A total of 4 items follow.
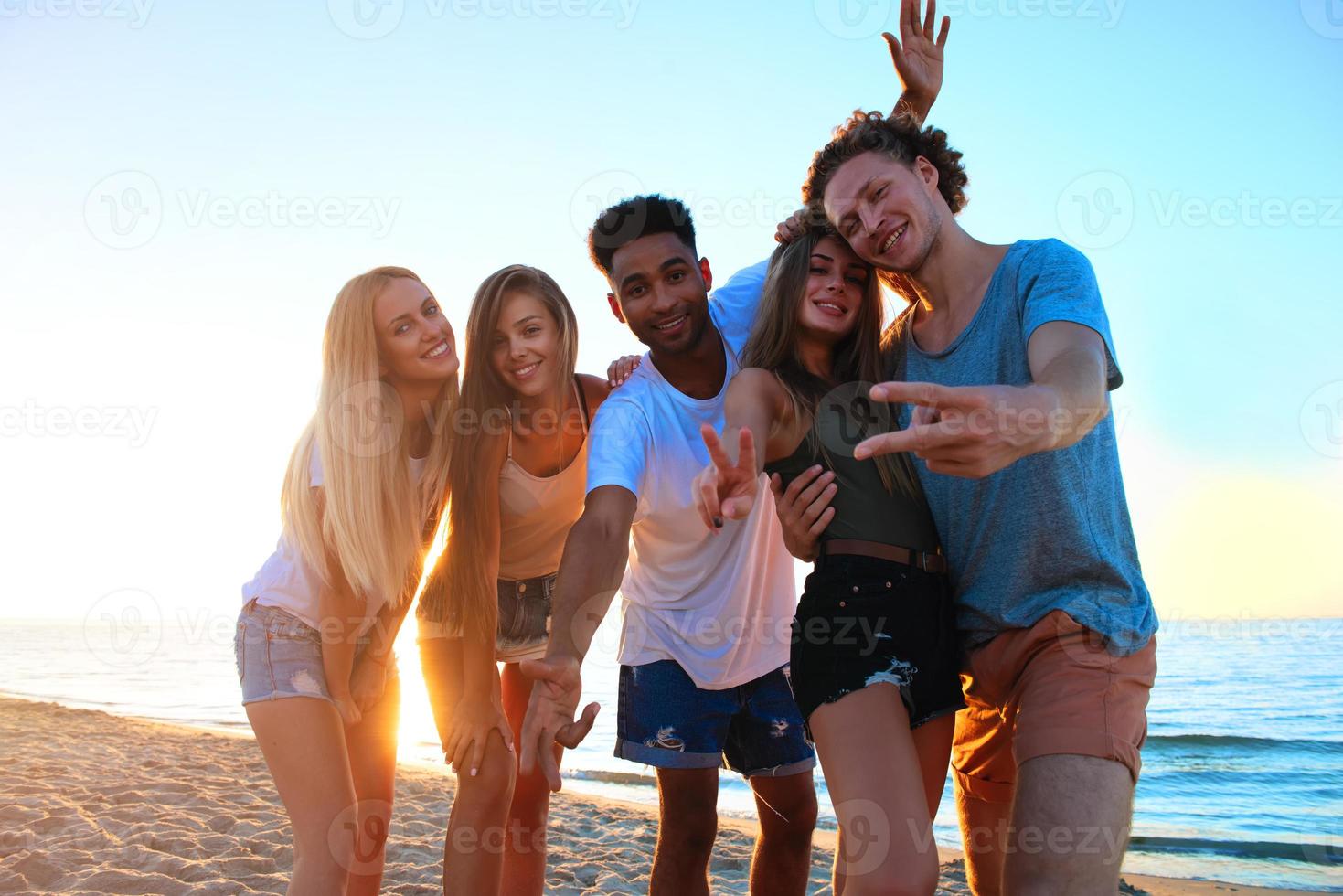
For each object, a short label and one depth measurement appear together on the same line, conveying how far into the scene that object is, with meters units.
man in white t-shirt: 3.43
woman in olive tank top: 2.38
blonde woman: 3.21
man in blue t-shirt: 2.13
